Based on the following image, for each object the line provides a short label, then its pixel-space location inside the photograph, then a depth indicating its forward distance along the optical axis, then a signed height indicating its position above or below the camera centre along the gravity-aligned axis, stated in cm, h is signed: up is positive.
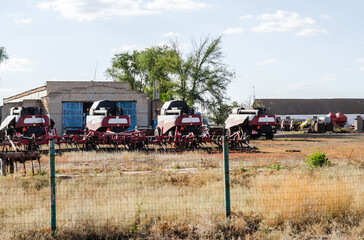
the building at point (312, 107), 8907 +254
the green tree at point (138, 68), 7606 +970
